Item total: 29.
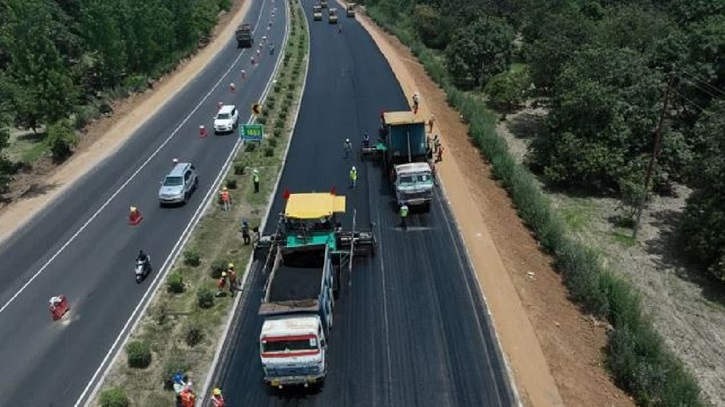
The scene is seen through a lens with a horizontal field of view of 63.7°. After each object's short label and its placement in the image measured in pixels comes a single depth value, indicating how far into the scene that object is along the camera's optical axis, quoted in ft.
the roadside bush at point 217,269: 97.71
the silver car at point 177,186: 121.90
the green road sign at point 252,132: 136.15
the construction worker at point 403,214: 108.47
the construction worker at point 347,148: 144.69
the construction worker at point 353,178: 125.70
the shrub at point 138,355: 77.41
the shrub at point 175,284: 93.15
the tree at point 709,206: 103.04
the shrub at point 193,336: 81.41
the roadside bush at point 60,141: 156.35
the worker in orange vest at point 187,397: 68.59
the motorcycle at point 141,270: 96.43
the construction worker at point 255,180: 127.34
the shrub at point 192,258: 100.58
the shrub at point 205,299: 89.25
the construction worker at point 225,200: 120.67
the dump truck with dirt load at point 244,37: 290.15
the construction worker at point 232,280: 92.84
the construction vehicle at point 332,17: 351.87
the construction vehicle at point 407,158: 111.04
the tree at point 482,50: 213.66
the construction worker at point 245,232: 107.04
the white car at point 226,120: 165.48
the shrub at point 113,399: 69.51
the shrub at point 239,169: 137.90
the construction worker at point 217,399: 66.90
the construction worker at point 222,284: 93.09
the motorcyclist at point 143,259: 97.60
